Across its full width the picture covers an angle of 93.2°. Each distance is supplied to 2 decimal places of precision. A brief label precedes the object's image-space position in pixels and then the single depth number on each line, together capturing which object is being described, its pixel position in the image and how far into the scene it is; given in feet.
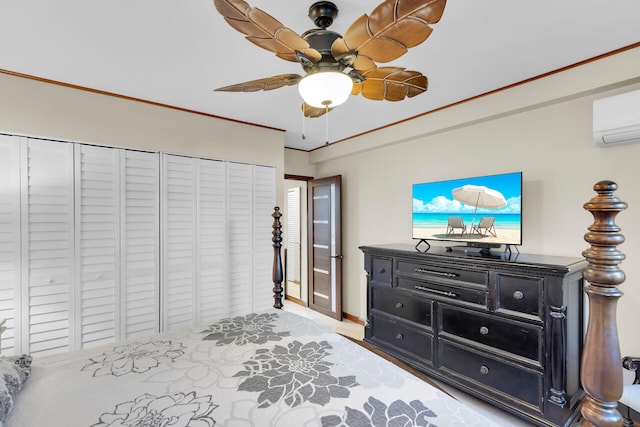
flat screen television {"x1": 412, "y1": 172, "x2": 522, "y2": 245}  8.00
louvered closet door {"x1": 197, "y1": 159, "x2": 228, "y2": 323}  10.38
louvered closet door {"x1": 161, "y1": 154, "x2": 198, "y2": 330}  9.71
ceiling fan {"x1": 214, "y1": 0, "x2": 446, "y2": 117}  3.67
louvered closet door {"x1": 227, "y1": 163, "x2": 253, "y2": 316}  11.00
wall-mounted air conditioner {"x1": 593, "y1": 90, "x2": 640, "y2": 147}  6.27
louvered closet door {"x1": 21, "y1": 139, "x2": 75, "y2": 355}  7.70
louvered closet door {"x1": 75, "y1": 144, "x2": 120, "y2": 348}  8.36
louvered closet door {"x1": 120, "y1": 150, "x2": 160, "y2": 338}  9.02
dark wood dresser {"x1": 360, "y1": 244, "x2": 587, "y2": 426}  6.38
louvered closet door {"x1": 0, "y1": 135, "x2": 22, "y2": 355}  7.43
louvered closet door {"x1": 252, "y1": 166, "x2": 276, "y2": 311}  11.57
